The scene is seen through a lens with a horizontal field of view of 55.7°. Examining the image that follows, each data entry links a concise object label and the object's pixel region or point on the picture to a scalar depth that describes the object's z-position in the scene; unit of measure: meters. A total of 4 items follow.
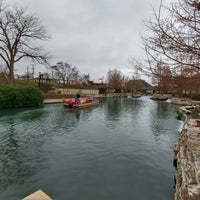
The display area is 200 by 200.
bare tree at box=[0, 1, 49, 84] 24.81
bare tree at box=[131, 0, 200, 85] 3.95
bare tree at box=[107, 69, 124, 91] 67.38
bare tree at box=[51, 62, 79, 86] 61.03
